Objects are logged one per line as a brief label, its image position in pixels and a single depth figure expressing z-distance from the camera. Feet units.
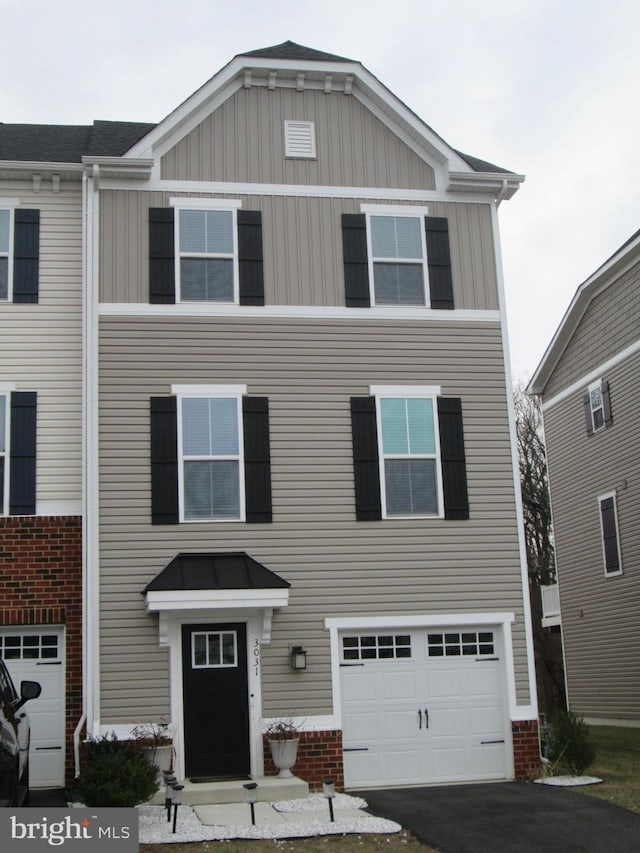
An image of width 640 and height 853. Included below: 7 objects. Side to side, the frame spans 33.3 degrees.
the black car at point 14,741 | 26.18
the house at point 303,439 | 46.39
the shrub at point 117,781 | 37.29
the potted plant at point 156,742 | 43.37
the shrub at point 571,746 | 46.96
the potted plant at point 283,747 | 44.93
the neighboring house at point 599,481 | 68.90
